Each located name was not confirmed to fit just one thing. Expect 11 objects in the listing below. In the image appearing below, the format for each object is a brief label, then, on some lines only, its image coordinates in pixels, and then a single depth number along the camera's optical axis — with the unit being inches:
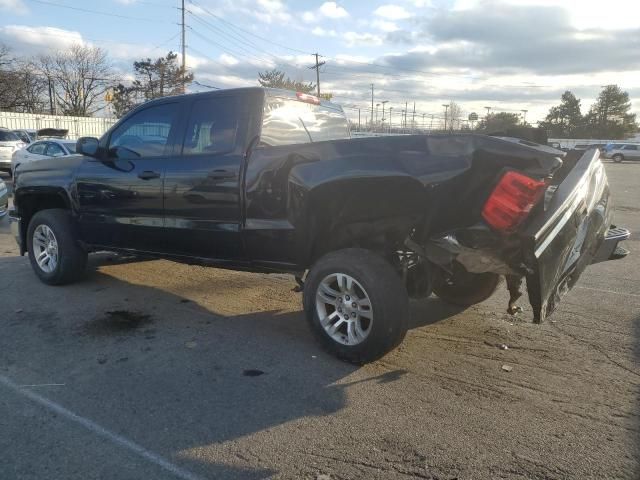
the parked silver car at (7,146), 776.9
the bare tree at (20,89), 2143.2
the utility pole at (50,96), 2410.2
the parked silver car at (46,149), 642.2
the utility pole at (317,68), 2564.0
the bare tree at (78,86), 2474.2
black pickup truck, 135.6
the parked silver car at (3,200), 365.1
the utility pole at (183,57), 1985.7
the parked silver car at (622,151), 2100.1
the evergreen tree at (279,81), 2243.4
